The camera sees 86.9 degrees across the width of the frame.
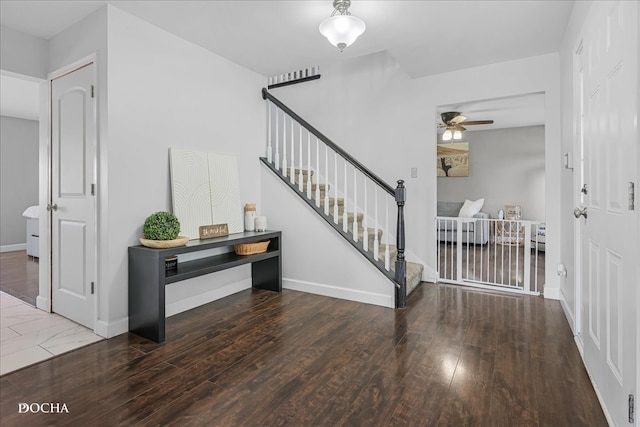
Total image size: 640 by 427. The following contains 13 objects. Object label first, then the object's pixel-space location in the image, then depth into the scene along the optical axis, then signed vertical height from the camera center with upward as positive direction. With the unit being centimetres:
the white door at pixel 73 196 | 286 +16
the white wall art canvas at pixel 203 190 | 321 +25
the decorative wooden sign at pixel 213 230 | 334 -17
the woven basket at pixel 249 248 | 358 -37
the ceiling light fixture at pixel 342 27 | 245 +137
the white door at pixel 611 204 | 135 +4
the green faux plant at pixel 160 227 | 276 -11
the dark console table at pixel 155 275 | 261 -50
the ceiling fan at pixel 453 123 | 557 +156
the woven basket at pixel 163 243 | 271 -23
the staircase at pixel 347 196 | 342 +22
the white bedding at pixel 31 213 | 585 +3
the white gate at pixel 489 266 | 395 -79
